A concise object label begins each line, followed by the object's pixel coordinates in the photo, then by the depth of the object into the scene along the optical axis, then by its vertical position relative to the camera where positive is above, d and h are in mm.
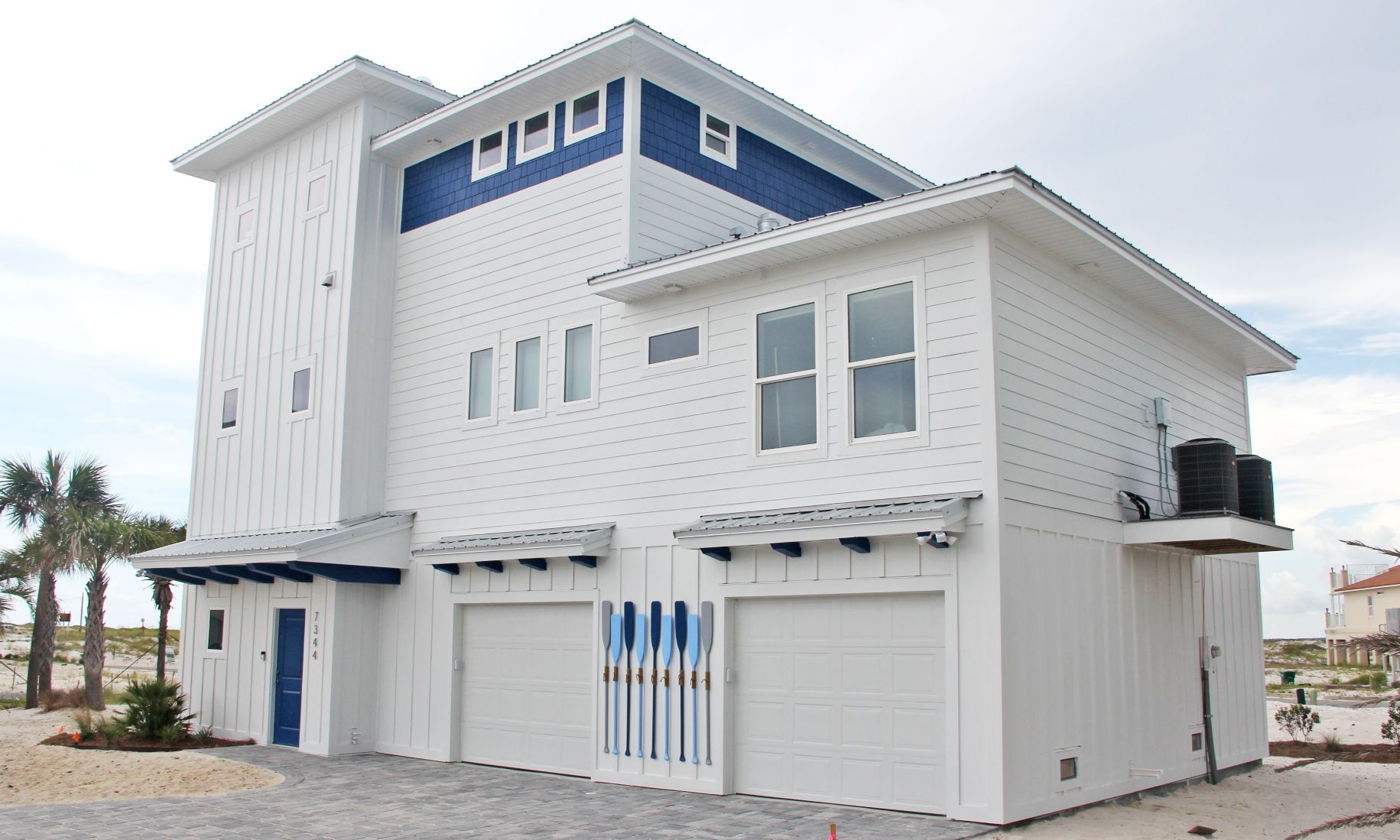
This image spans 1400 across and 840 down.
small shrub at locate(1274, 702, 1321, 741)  17438 -1909
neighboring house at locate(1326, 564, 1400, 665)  45281 -336
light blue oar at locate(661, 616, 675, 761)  11969 -609
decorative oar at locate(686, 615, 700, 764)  11578 -1012
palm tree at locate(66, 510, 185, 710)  20875 +768
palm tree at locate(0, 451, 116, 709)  21797 +1557
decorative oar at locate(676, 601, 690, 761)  11820 -442
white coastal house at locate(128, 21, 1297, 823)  10211 +1580
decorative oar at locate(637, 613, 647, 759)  12102 -1068
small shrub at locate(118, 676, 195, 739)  15578 -1693
